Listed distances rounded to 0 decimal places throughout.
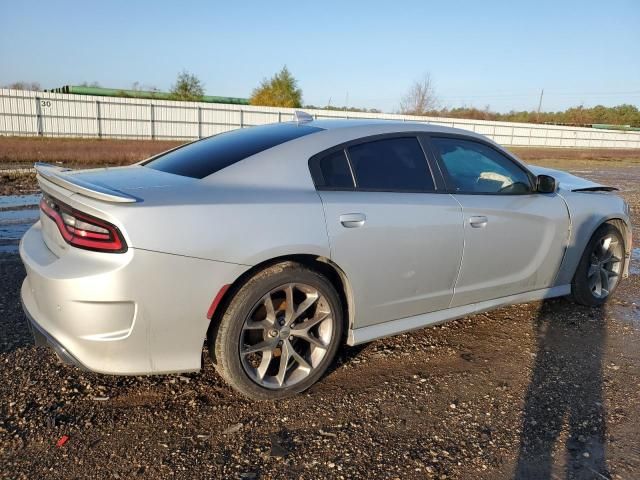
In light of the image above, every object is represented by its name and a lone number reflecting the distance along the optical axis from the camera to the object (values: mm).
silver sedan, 2473
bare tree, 62188
